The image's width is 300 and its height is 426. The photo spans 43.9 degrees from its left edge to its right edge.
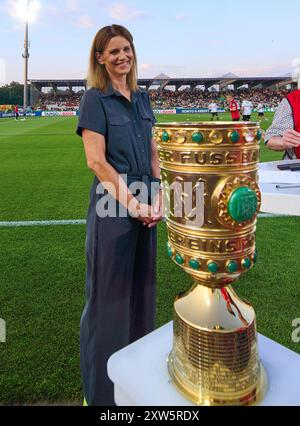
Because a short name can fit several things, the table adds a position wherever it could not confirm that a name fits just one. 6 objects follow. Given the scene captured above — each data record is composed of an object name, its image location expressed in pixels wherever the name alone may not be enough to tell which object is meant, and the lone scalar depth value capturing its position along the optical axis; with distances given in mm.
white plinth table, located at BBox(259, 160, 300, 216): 1219
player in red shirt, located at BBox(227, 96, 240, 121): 13477
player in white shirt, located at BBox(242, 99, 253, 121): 19047
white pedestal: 614
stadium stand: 51188
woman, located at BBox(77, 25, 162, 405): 1255
